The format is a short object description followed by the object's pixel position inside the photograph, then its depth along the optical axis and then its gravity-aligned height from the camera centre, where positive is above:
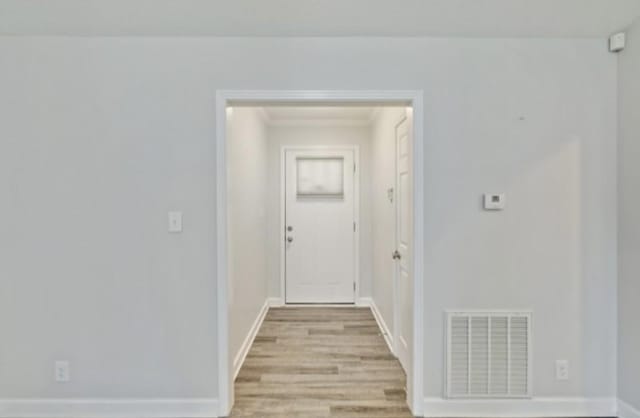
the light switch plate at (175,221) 2.29 -0.10
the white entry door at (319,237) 4.86 -0.42
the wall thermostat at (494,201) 2.28 +0.02
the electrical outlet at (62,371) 2.29 -1.02
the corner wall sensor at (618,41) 2.21 +0.98
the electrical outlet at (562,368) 2.30 -1.02
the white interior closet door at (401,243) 3.00 -0.33
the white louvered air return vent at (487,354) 2.29 -0.92
